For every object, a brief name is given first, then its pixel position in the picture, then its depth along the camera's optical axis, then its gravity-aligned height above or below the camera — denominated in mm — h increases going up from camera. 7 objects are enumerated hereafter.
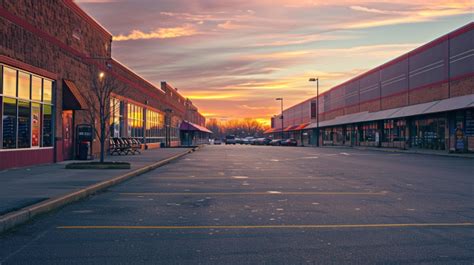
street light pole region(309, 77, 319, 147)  72231 +8933
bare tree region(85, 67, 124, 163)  21797 +2228
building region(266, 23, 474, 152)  36500 +3828
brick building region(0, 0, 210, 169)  17297 +2751
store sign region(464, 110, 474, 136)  35281 +1108
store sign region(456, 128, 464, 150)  34875 -26
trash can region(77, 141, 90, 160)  23922 -665
